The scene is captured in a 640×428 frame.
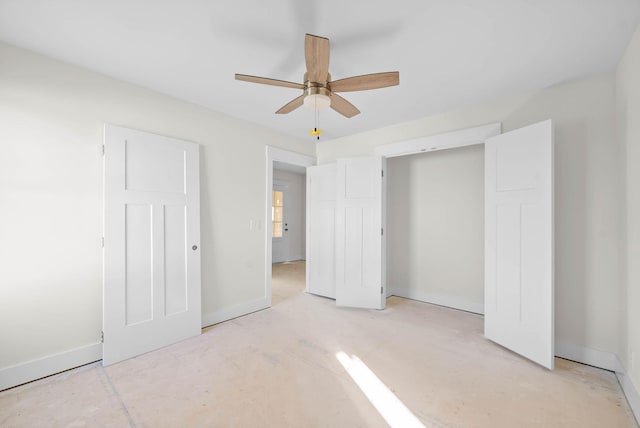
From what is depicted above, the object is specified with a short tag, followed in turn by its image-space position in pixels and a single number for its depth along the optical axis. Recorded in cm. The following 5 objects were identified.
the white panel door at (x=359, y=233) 354
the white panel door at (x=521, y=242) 218
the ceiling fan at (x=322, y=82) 163
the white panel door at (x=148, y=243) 230
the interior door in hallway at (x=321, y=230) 403
